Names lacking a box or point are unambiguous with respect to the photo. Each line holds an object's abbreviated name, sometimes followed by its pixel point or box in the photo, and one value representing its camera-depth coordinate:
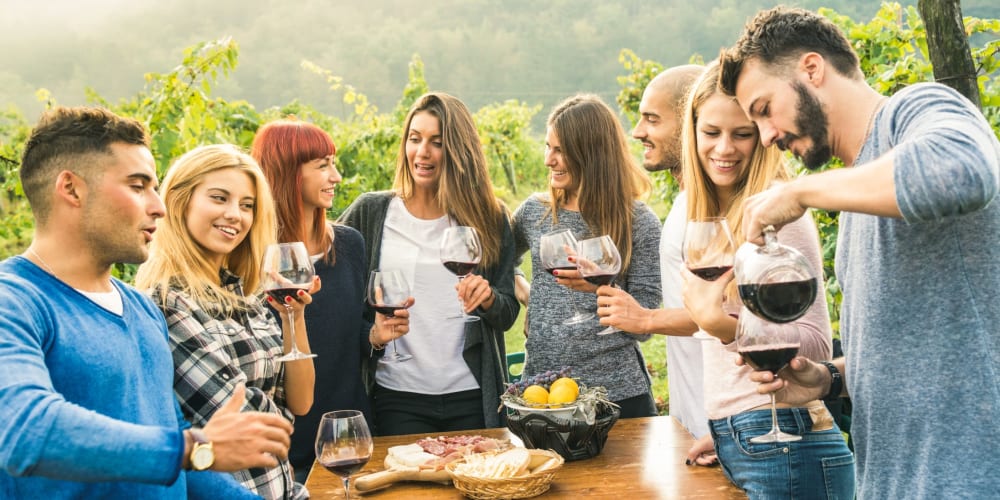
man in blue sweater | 1.24
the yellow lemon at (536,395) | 2.31
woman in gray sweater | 2.94
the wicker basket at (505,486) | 2.01
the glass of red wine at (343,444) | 1.84
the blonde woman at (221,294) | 2.02
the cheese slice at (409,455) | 2.23
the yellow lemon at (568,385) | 2.29
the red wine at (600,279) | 2.48
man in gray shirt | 1.32
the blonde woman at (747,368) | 1.95
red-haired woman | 2.93
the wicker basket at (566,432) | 2.23
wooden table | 2.06
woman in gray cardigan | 3.04
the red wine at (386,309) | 2.54
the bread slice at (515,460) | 2.05
